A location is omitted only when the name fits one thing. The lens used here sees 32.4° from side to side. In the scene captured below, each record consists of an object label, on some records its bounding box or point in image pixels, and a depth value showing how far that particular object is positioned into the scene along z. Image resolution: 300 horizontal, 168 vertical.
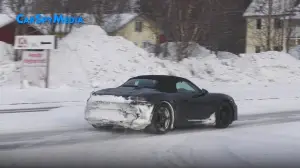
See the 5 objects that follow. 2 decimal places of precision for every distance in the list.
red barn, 45.87
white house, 43.03
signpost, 23.61
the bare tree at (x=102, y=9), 41.03
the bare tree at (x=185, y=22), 34.09
